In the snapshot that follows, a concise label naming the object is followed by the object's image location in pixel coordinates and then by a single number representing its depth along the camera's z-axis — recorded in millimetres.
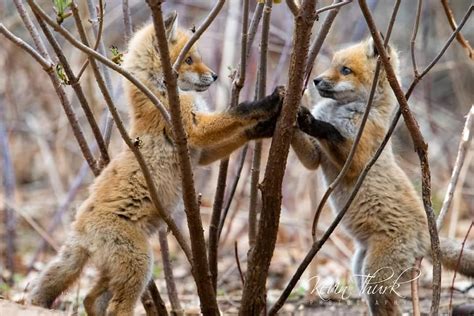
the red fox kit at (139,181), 9859
